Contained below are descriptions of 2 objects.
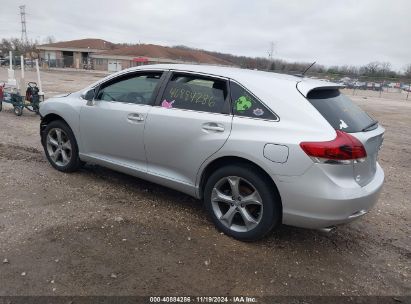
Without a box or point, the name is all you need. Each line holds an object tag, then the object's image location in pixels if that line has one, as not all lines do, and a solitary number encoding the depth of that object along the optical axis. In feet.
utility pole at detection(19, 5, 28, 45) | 311.72
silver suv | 10.89
